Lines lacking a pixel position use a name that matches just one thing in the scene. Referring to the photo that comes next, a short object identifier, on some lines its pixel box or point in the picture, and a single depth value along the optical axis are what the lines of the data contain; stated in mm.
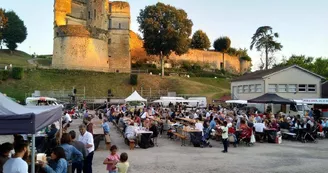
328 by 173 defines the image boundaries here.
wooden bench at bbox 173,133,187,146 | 15620
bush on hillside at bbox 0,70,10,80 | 42575
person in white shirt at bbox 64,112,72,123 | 19500
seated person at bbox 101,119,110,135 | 14344
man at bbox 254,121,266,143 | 16500
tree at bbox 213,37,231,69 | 84125
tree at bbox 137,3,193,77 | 50581
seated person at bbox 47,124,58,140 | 11625
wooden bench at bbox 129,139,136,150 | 14084
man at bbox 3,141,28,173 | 5293
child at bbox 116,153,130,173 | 6681
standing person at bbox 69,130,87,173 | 7754
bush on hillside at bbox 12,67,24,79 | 43562
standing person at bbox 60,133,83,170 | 7402
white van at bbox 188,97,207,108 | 34684
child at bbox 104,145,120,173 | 7410
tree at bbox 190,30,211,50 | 81000
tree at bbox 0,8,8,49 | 51181
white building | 33656
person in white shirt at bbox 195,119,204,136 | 15372
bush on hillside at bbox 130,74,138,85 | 48531
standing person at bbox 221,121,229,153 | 13219
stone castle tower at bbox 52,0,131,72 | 53062
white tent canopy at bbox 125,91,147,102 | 27736
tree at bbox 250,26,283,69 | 66688
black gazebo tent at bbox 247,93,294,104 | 20172
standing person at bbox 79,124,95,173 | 8617
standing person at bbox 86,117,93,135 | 11907
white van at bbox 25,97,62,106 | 27538
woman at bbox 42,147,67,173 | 6071
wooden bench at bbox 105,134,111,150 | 14252
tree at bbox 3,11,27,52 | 70688
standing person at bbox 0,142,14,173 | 6254
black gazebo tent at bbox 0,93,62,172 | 5500
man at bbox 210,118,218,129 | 16803
